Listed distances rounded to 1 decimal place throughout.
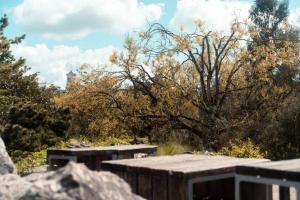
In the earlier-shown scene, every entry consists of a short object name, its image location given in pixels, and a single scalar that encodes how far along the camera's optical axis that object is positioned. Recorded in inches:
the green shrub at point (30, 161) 483.8
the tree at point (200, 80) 671.1
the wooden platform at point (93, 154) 328.5
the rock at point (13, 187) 107.7
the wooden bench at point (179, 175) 206.1
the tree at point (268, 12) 1374.3
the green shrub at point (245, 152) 486.9
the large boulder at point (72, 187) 100.0
